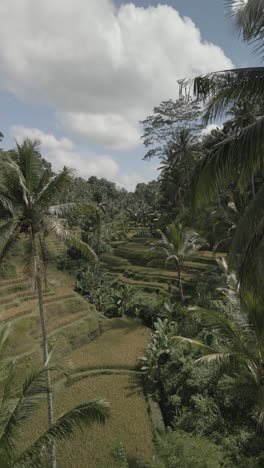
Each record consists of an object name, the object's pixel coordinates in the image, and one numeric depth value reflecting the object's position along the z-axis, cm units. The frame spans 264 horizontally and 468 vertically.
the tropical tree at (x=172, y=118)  3241
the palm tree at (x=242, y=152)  537
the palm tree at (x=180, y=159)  3164
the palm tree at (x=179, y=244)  1992
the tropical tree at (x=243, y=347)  962
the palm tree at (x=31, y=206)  1034
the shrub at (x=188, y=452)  840
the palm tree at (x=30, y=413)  623
